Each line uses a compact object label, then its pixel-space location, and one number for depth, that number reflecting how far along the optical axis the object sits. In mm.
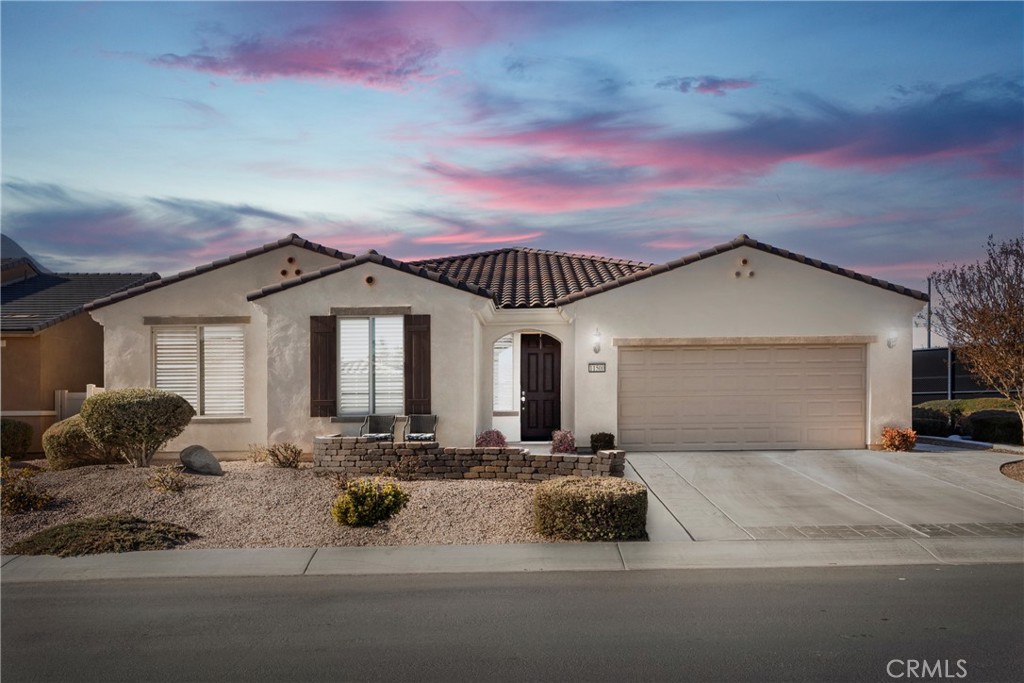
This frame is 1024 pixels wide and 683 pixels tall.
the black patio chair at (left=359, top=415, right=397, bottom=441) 14656
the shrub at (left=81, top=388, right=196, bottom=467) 12773
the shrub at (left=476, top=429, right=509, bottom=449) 15227
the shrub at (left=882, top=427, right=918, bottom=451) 16453
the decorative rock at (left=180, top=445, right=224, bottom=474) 13125
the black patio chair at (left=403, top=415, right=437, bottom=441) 14562
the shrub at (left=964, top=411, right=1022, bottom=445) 18828
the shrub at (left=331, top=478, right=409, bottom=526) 10609
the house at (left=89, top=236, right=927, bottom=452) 16094
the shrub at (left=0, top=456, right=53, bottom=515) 11055
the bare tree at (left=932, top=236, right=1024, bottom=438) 15664
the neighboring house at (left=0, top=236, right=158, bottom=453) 17578
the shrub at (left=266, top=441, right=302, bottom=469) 13945
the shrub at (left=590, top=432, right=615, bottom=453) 16203
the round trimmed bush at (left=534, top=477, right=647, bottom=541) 10055
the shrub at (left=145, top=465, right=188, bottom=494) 11875
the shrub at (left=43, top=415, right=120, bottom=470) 14039
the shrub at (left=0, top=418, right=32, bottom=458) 16844
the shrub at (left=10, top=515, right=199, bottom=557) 9859
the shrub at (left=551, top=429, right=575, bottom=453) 15953
